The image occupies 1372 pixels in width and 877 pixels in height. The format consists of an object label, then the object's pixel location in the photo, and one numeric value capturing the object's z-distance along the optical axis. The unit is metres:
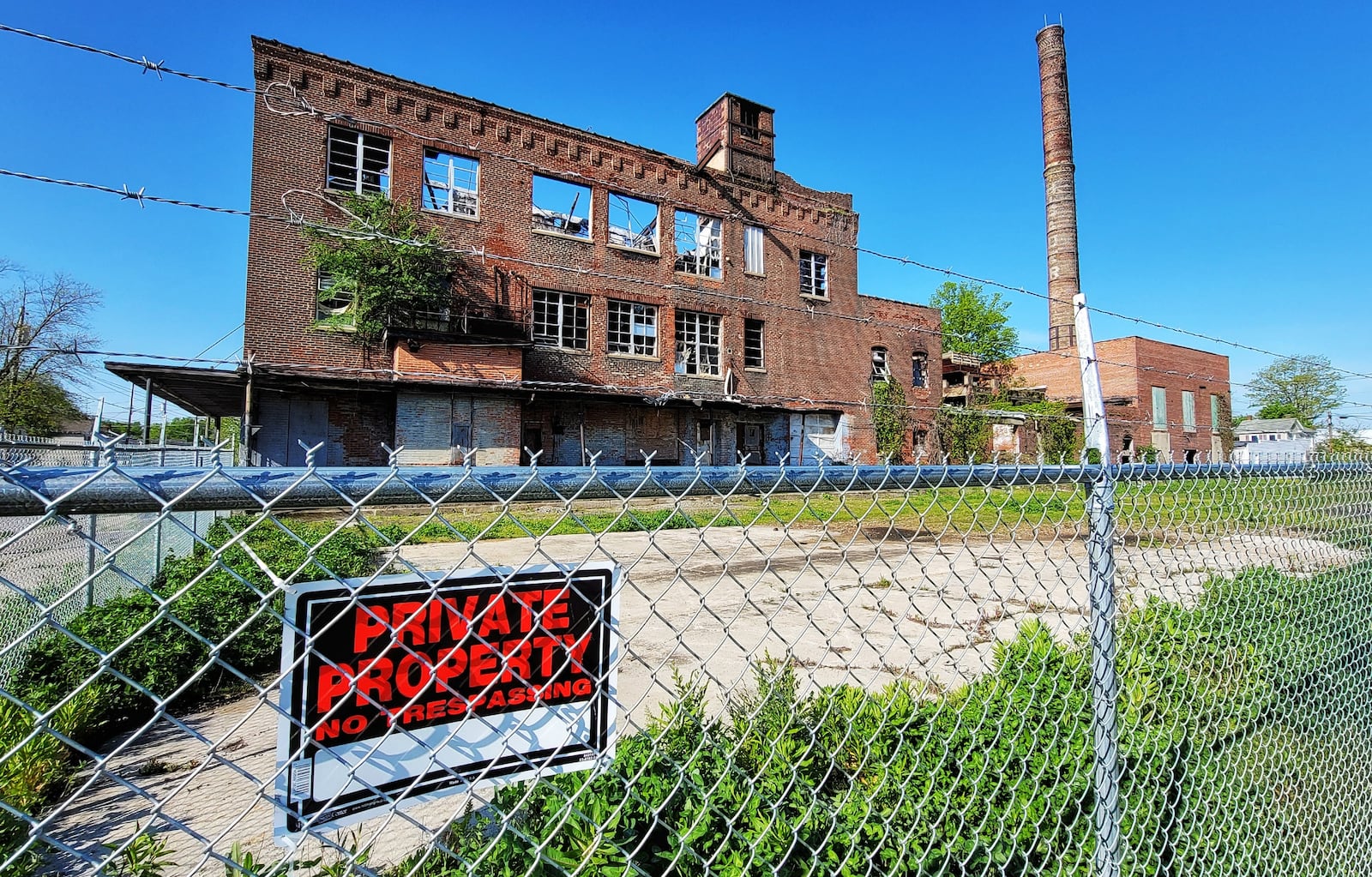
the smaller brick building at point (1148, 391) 33.84
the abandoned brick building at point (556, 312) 15.65
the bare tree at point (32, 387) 22.62
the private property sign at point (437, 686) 1.11
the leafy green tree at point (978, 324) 41.38
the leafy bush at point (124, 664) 3.33
